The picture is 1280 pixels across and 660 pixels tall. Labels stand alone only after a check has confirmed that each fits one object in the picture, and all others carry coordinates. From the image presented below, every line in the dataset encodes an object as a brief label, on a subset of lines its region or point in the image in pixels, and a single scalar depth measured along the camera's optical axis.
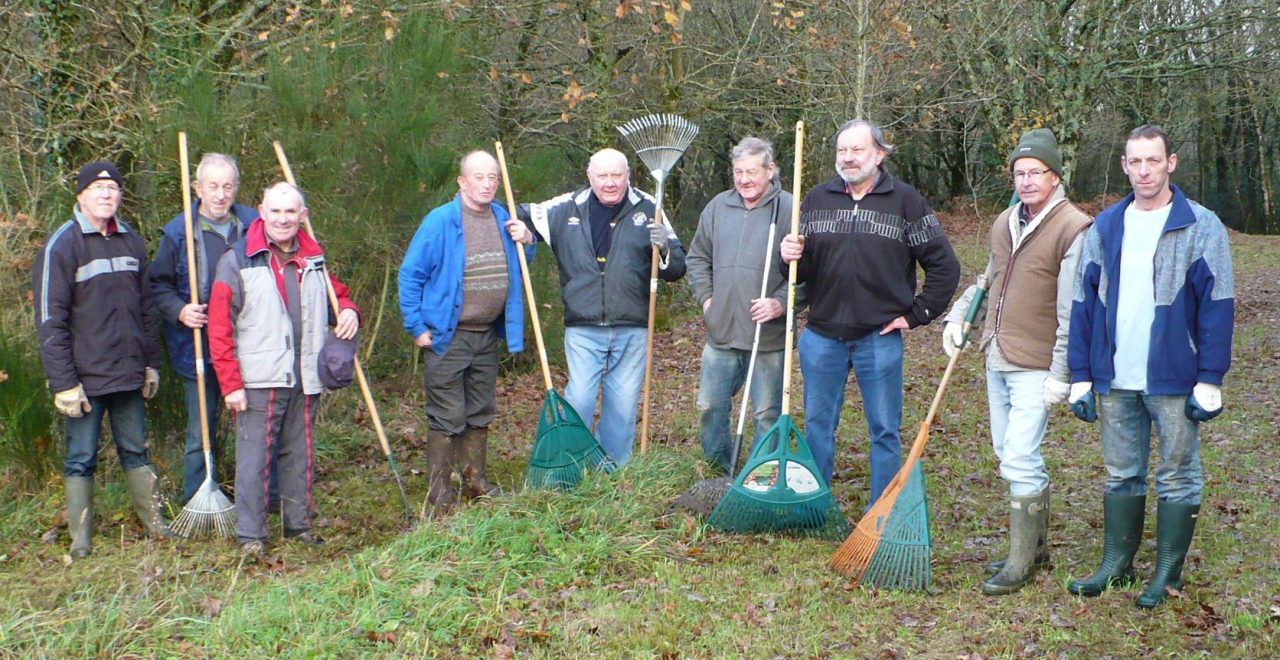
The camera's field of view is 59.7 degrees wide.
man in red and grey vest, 5.39
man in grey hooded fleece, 5.82
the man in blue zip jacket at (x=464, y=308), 5.95
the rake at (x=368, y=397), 5.82
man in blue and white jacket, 4.39
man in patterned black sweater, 5.38
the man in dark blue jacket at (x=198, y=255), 5.65
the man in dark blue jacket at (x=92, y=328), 5.30
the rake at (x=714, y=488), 5.71
